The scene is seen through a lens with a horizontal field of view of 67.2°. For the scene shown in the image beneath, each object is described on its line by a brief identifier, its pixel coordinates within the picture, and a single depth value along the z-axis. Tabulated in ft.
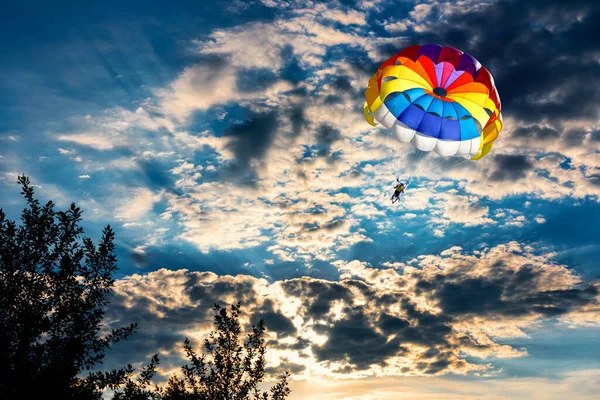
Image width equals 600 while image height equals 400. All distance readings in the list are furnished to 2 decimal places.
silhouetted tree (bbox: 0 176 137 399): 44.19
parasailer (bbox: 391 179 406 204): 120.16
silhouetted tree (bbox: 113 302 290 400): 69.97
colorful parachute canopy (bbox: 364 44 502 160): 106.73
